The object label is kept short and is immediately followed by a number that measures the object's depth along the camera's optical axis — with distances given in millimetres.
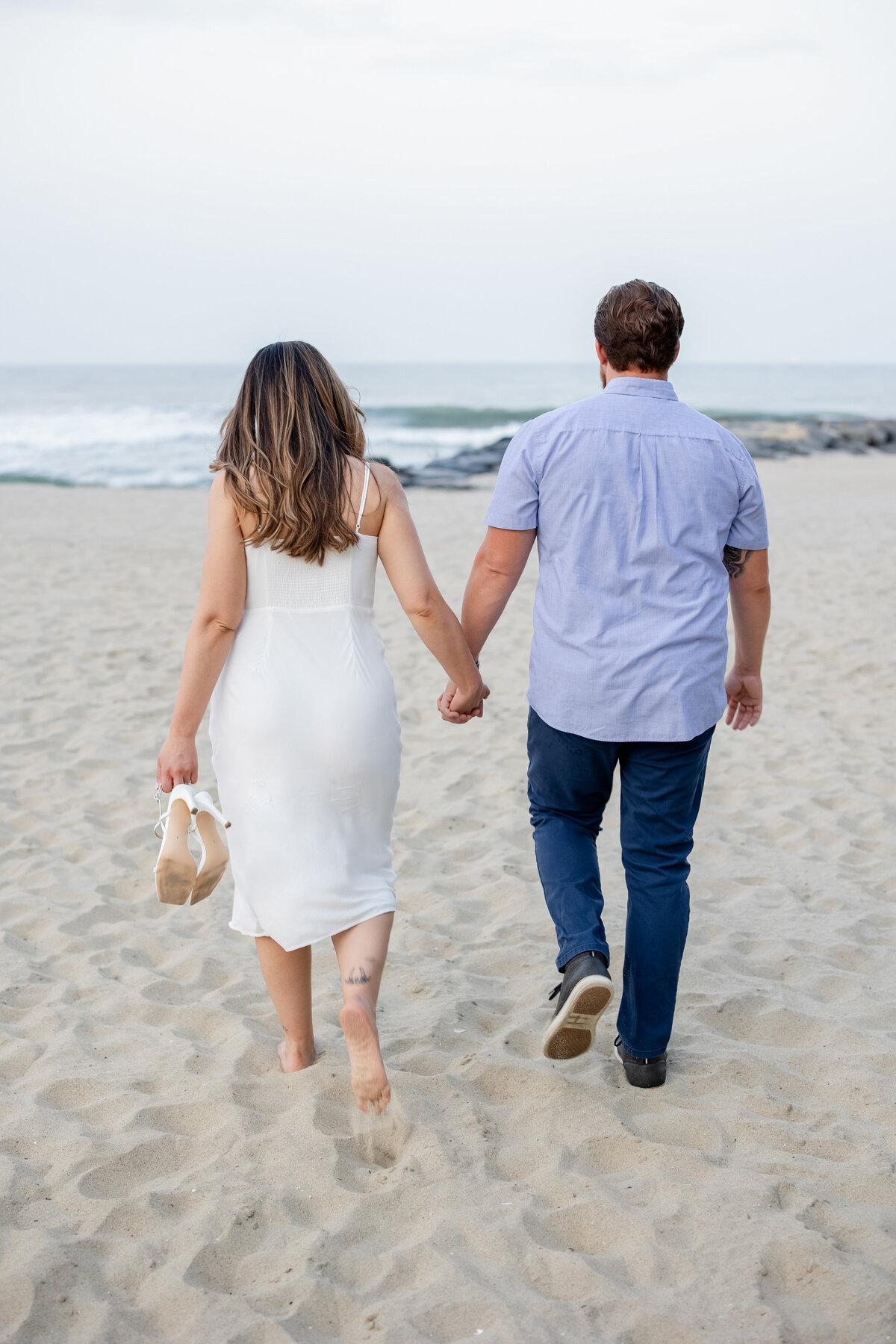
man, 2375
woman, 2273
